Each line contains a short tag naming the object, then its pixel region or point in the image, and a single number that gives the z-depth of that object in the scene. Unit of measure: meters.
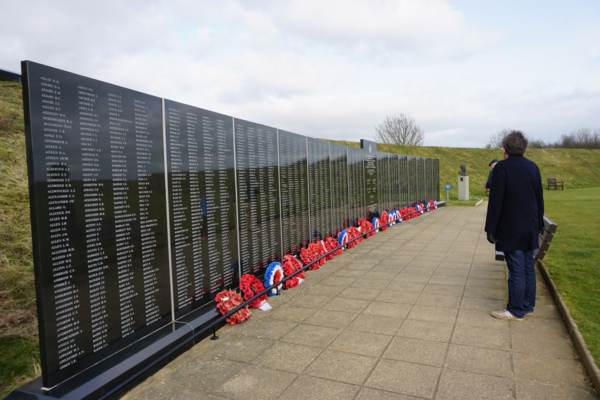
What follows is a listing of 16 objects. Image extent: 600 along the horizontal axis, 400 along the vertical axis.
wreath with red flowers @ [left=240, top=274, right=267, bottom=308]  4.72
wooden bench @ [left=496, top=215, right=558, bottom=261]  4.89
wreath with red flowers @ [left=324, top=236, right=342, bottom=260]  7.71
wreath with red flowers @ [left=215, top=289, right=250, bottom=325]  4.27
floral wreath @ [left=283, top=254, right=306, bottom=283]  5.95
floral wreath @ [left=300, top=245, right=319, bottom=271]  6.60
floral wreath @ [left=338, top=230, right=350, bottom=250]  8.45
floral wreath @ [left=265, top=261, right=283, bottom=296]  5.21
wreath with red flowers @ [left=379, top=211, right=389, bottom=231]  11.74
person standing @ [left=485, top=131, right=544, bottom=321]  4.10
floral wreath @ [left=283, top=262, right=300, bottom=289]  5.62
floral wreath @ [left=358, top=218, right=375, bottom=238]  10.12
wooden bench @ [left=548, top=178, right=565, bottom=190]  31.28
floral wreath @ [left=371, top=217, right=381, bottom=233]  10.89
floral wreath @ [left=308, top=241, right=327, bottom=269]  6.96
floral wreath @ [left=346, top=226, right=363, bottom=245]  8.84
